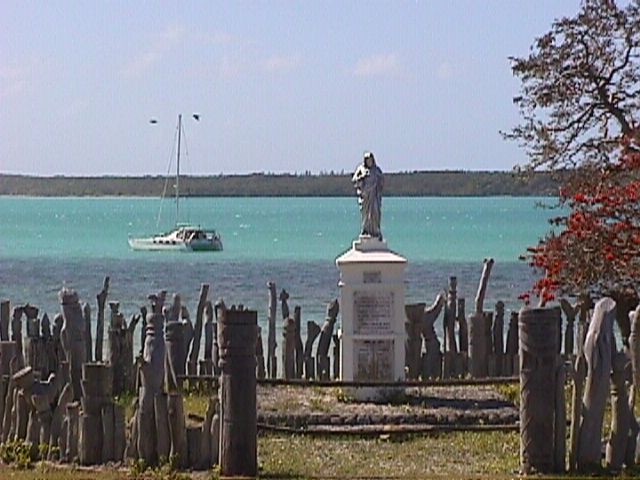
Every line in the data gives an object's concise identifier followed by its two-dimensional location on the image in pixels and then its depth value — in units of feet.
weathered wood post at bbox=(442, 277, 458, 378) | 65.67
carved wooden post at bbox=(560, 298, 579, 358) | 67.35
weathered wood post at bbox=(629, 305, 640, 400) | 47.01
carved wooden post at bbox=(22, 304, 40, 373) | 61.36
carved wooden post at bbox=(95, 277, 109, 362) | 68.18
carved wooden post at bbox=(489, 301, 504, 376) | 65.62
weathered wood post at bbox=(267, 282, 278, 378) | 67.26
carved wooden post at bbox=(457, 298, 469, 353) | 67.21
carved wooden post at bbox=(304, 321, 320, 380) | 66.08
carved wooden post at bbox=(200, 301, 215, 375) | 66.69
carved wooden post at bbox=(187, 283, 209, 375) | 64.50
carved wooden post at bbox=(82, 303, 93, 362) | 63.16
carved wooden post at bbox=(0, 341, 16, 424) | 49.39
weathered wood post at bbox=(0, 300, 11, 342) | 67.82
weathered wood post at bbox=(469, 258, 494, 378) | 65.51
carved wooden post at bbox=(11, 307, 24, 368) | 63.28
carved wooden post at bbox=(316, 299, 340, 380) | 65.87
